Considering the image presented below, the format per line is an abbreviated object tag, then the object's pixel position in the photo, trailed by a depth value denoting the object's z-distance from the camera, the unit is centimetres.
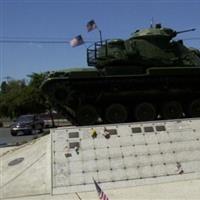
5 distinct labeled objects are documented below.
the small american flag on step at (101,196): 400
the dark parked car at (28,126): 1680
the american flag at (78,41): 1208
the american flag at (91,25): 1155
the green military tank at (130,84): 864
